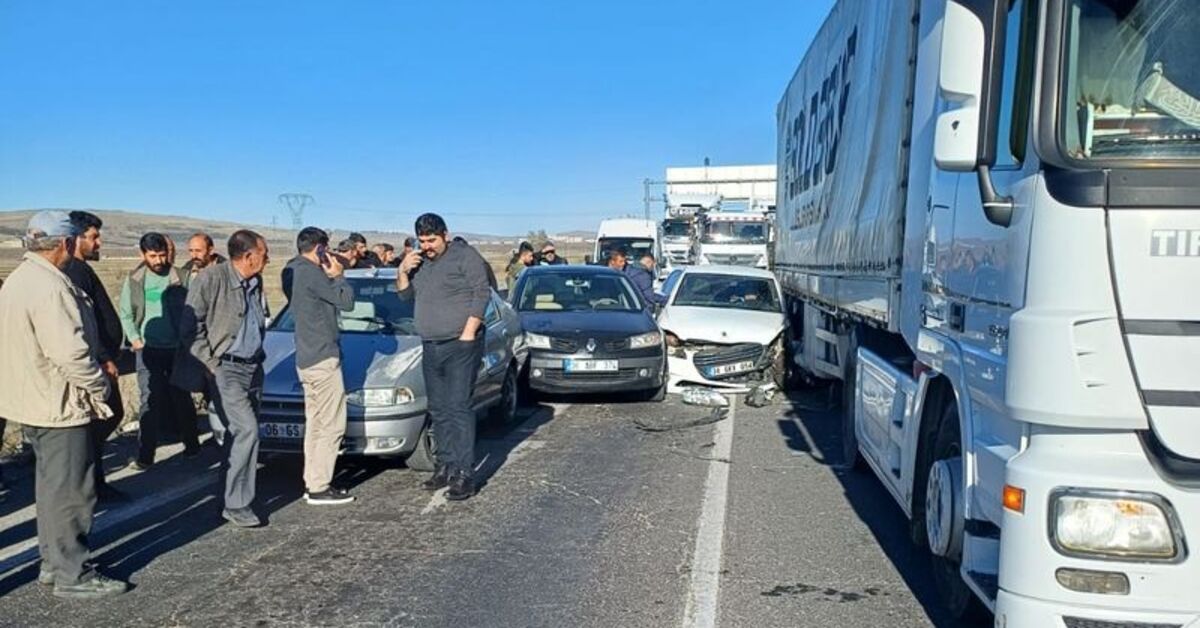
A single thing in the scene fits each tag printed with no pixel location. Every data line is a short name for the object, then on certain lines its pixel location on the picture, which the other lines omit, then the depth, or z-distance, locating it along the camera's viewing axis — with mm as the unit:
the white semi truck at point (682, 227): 29172
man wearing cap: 4473
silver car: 6723
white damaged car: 10906
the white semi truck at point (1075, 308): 2723
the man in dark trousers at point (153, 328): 7430
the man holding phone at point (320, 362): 6277
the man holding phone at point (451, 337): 6527
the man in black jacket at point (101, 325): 5570
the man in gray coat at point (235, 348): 5824
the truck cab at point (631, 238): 28703
